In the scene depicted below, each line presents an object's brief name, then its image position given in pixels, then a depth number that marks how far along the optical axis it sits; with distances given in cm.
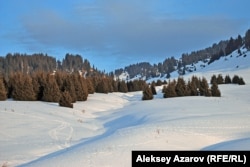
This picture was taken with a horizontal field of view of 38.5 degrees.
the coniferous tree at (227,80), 6725
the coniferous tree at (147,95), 4575
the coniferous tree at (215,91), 4150
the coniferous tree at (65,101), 3158
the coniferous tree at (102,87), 5831
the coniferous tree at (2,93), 3369
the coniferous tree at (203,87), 4450
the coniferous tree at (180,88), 4572
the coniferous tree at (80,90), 3988
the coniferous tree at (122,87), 7600
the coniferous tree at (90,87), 5077
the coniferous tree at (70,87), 3805
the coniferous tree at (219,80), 6819
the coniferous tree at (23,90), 3541
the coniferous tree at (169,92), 4522
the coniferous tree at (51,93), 3531
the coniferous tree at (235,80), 6338
